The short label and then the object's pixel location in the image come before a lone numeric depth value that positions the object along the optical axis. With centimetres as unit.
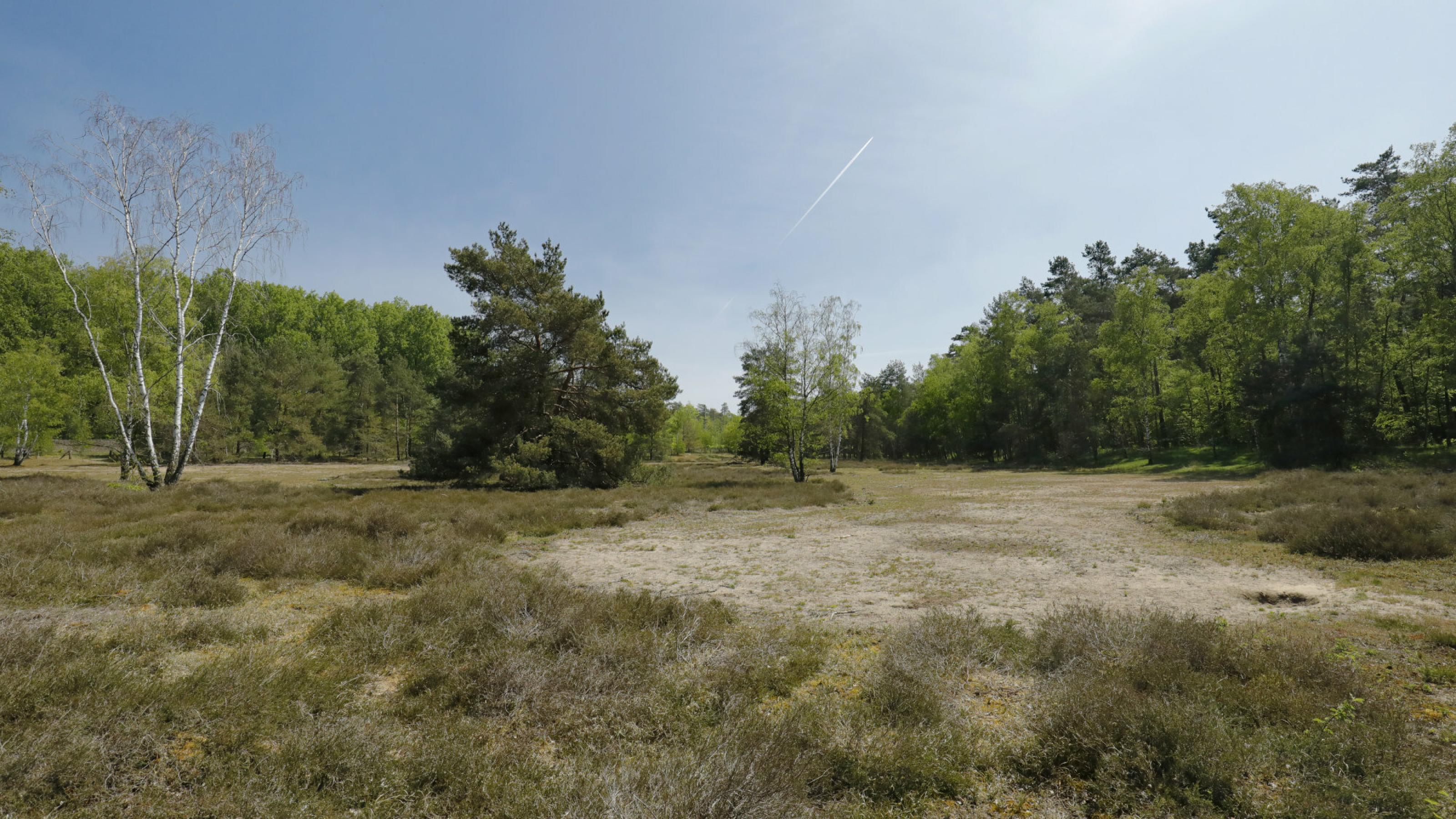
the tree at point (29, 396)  2616
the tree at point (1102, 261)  6188
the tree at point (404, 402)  5644
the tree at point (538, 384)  2303
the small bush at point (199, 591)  630
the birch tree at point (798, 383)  2819
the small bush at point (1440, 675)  428
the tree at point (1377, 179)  3903
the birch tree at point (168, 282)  1673
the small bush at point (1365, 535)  847
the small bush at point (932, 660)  391
